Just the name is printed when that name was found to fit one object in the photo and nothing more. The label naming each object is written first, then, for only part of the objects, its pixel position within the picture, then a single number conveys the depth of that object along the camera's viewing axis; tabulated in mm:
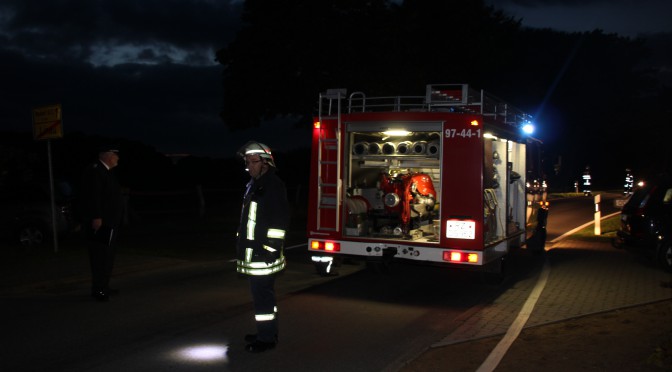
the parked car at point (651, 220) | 10906
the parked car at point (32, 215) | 13477
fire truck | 8469
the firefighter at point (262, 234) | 5652
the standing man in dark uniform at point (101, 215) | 7984
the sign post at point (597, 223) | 16844
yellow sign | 11336
